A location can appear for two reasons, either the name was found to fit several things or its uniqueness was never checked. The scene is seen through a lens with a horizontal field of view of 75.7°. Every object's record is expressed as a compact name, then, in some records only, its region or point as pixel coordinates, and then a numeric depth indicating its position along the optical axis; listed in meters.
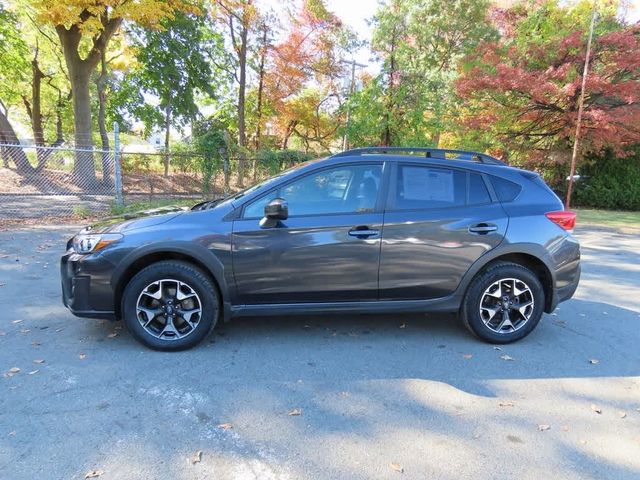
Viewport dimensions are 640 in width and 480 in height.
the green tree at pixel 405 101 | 15.45
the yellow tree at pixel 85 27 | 12.05
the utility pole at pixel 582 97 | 12.84
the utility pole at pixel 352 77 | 18.08
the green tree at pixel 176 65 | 18.72
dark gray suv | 3.39
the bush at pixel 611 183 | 18.05
